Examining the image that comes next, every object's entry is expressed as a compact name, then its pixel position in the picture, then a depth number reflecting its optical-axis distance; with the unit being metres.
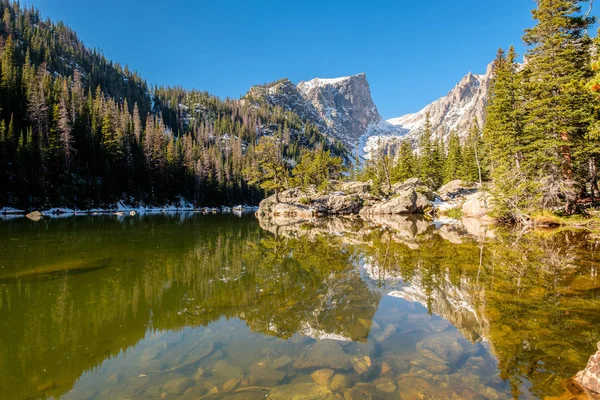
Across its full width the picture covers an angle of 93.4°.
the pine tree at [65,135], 53.31
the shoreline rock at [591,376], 3.68
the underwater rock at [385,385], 4.05
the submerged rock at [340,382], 4.13
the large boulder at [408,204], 46.72
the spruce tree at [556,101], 20.23
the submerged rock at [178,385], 4.06
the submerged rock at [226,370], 4.47
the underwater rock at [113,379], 4.28
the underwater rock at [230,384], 4.11
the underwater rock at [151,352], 5.02
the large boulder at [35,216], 35.88
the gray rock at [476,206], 33.12
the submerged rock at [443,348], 4.96
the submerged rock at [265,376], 4.26
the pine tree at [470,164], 55.62
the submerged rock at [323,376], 4.29
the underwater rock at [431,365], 4.58
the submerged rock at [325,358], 4.77
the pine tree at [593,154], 17.96
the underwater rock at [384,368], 4.54
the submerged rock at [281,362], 4.76
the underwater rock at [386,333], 5.72
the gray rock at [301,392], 3.93
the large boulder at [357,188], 57.50
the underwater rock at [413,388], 3.97
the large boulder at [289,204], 46.41
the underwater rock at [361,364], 4.60
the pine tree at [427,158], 63.54
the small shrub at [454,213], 37.68
